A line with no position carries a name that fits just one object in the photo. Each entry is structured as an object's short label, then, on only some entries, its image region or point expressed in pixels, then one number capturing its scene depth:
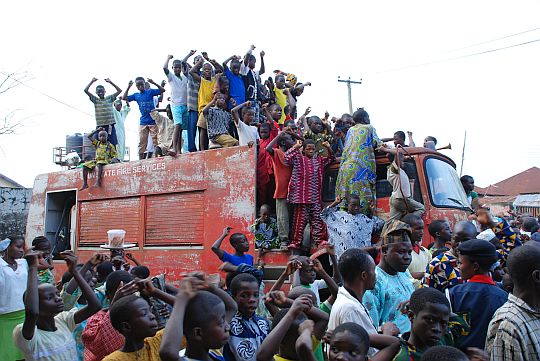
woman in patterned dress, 6.99
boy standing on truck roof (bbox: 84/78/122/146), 11.86
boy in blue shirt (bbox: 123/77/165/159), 11.46
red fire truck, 7.01
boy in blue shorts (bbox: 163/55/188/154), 10.03
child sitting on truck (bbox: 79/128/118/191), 10.51
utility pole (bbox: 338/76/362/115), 29.22
